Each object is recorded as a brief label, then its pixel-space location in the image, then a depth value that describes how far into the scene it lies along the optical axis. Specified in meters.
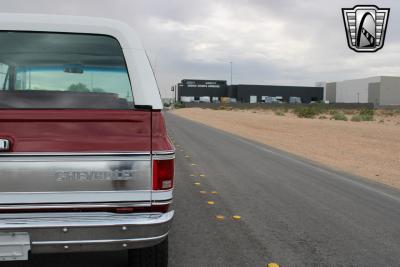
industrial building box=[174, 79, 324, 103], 131.25
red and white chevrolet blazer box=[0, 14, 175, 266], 2.90
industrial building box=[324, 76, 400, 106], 123.50
